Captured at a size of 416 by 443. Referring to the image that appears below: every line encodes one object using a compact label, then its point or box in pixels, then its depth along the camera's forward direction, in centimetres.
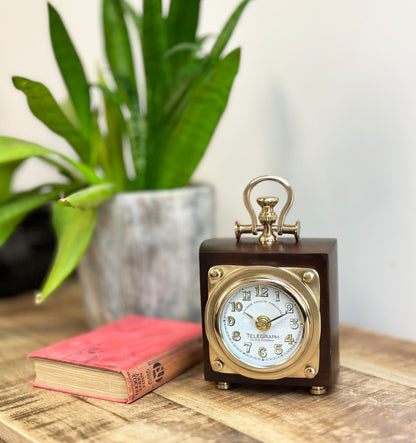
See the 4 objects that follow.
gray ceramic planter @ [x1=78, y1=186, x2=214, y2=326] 92
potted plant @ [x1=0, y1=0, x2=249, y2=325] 86
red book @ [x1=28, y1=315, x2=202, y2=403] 70
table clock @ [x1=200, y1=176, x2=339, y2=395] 66
